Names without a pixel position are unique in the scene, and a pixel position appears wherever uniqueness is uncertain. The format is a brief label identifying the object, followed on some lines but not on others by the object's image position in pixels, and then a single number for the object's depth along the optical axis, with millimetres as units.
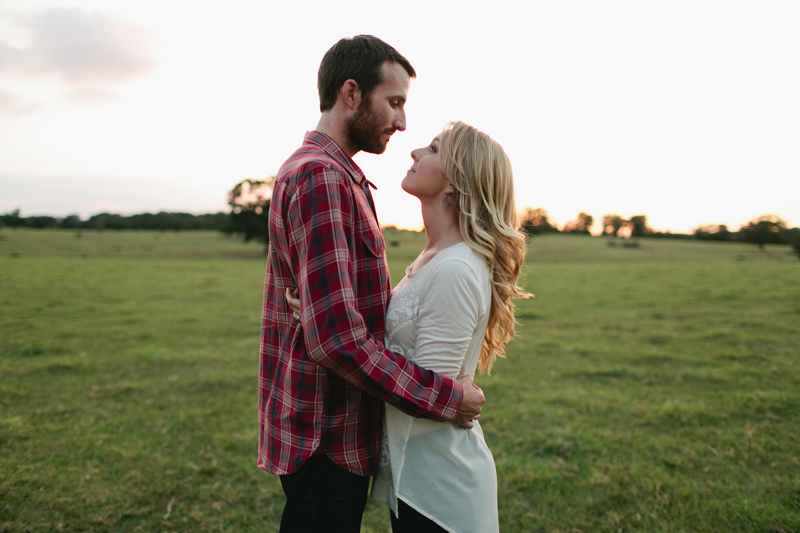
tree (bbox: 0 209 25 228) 43694
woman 1838
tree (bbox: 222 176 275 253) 43366
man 1647
